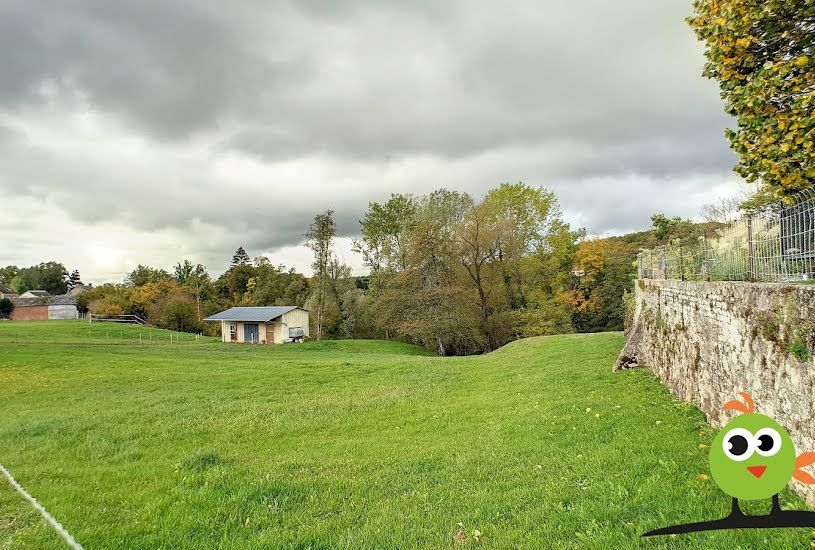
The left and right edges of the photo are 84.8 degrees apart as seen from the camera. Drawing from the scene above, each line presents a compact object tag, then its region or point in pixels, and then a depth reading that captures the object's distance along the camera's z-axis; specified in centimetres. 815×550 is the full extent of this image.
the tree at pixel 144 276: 6956
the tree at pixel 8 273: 9184
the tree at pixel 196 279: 6799
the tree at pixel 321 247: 4328
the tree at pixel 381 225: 4869
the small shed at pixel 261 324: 3997
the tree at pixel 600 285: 4034
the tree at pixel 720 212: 2929
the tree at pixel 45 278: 8896
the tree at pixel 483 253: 3700
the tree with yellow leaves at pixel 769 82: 646
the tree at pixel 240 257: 8769
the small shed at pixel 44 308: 5956
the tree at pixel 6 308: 5925
